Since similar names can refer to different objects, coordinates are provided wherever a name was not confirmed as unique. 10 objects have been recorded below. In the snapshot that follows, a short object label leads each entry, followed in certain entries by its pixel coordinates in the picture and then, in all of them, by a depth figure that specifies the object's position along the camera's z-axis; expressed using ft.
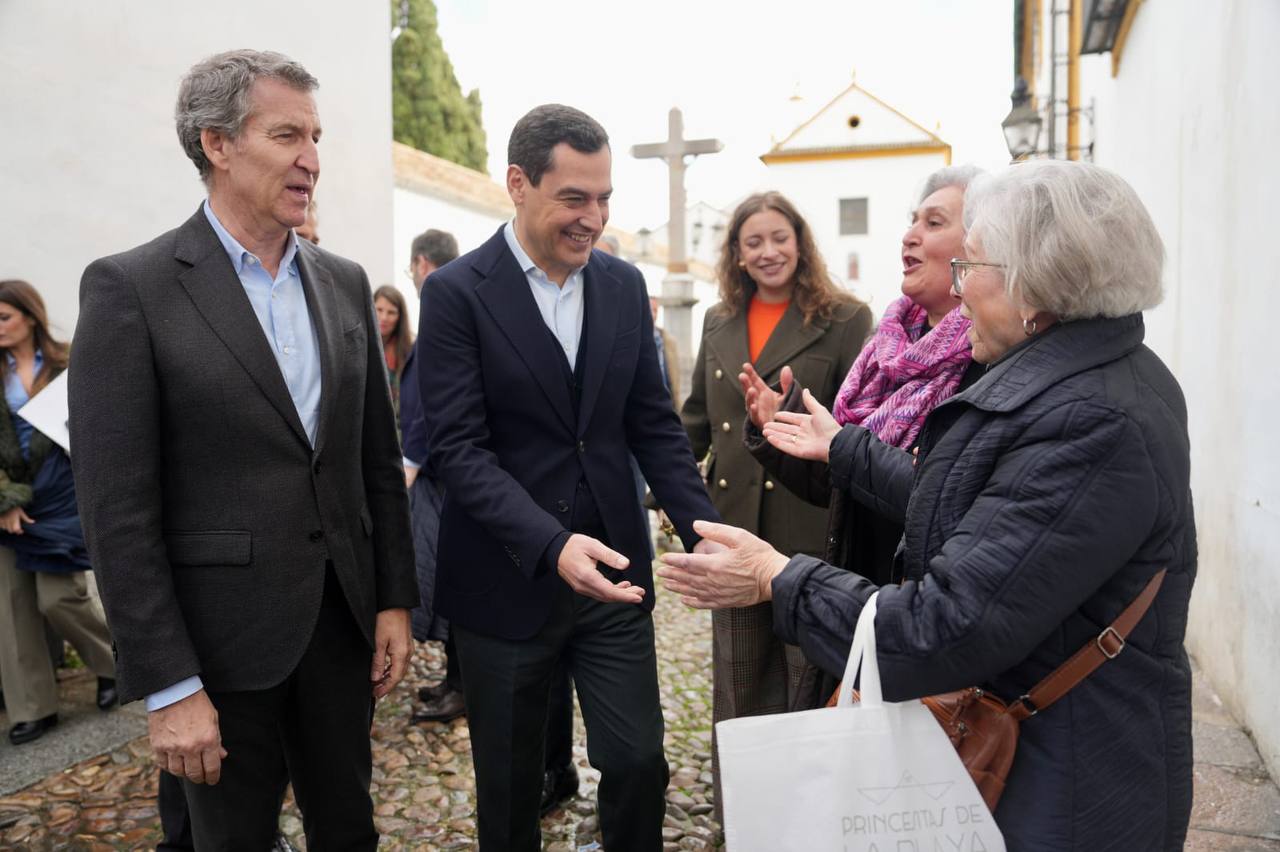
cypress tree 90.94
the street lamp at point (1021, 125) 29.40
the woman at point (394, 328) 17.52
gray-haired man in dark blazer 6.44
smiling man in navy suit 8.34
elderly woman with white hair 4.96
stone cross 37.32
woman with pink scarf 8.35
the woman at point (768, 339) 11.80
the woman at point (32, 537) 14.62
